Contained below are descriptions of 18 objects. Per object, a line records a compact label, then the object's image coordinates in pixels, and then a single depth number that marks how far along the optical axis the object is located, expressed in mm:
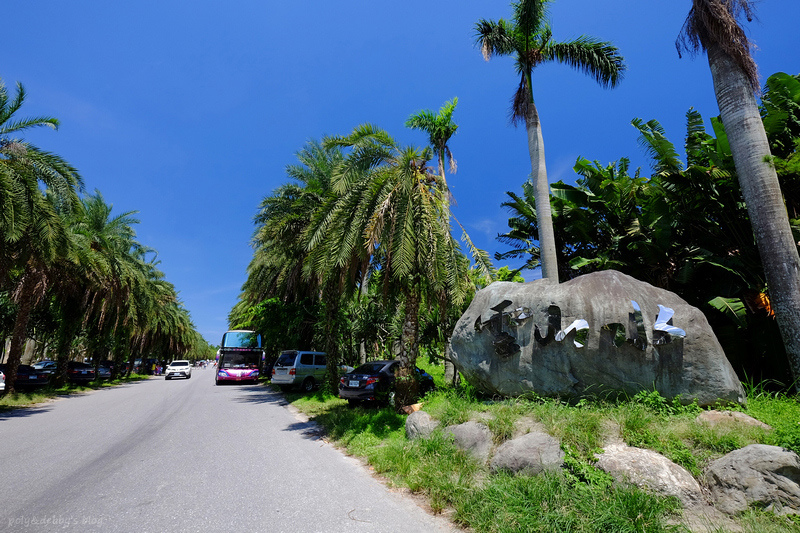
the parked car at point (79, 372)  25948
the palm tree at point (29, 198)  11484
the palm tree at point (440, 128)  18297
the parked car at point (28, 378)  19453
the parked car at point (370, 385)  11852
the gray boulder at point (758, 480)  4070
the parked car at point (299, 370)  18672
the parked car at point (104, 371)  33375
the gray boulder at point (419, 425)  7402
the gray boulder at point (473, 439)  6176
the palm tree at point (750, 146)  7434
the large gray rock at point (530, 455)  5133
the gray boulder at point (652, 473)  4336
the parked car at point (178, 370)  36156
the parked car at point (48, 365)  27334
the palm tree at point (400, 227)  9758
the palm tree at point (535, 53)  11741
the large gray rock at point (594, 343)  6613
